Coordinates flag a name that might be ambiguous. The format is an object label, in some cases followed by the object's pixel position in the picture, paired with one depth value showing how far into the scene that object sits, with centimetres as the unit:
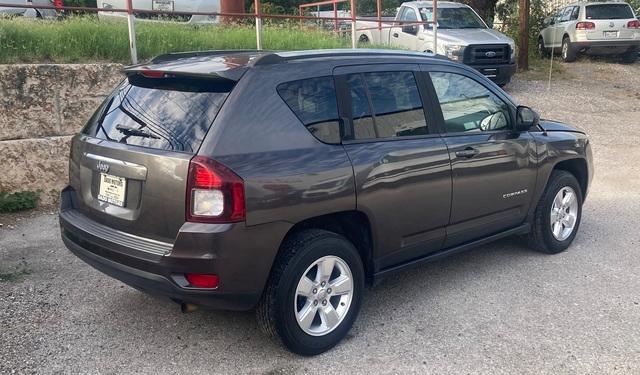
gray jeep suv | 331
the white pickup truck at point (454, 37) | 1306
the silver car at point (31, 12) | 1027
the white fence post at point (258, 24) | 886
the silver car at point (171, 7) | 870
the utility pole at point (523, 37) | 1591
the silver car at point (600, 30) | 1770
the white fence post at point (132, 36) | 761
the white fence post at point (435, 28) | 1269
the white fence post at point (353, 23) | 1068
